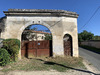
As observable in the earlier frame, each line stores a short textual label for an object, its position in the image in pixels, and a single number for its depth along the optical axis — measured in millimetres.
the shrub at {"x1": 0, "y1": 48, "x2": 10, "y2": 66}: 4874
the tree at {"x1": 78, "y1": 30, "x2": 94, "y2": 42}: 33325
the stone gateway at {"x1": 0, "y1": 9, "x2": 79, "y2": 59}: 7262
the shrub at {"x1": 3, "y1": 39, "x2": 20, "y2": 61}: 5826
